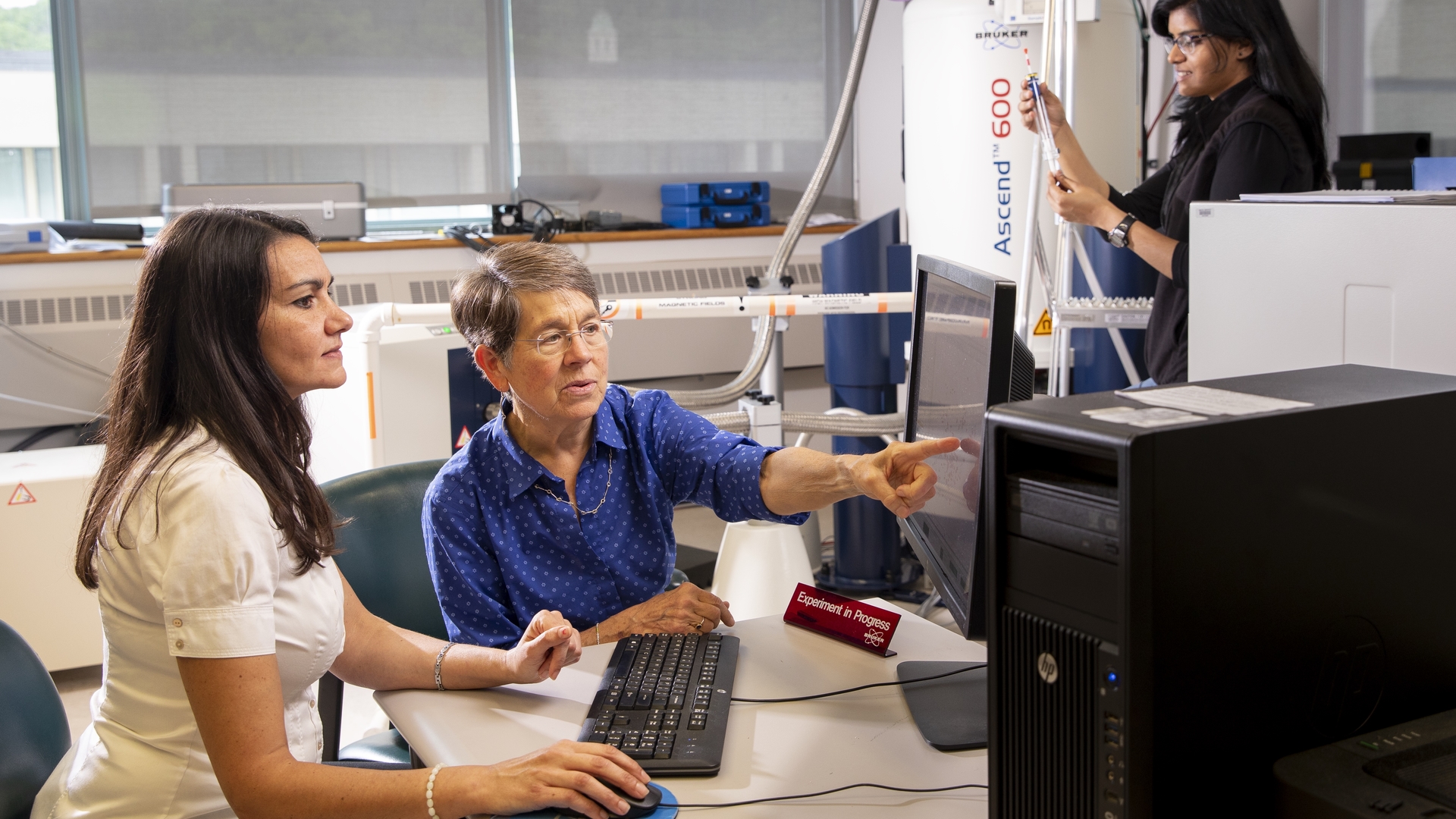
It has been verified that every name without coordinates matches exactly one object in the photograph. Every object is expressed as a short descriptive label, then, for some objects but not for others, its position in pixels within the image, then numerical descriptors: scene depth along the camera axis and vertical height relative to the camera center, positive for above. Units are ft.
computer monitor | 3.08 -0.51
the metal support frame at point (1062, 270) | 7.57 -0.13
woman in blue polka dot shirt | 4.53 -0.90
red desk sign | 4.22 -1.37
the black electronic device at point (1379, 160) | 9.83 +0.76
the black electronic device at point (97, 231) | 12.05 +0.36
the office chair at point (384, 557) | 5.41 -1.39
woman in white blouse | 3.36 -0.99
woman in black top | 6.13 +0.64
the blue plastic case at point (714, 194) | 14.30 +0.78
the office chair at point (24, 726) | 3.73 -1.51
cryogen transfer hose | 8.97 +0.18
